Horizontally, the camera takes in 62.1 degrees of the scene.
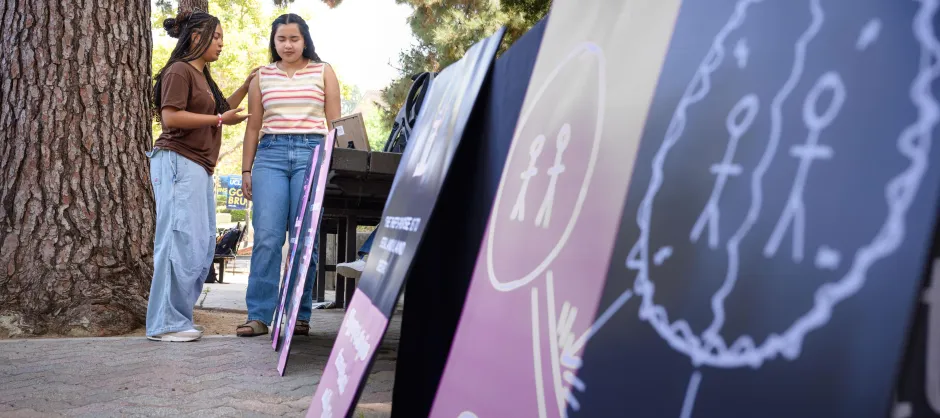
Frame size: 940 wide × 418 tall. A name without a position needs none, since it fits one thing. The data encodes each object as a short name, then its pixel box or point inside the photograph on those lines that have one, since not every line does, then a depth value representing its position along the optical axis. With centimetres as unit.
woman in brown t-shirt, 484
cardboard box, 436
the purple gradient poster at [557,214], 115
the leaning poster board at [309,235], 359
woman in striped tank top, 477
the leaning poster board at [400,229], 185
